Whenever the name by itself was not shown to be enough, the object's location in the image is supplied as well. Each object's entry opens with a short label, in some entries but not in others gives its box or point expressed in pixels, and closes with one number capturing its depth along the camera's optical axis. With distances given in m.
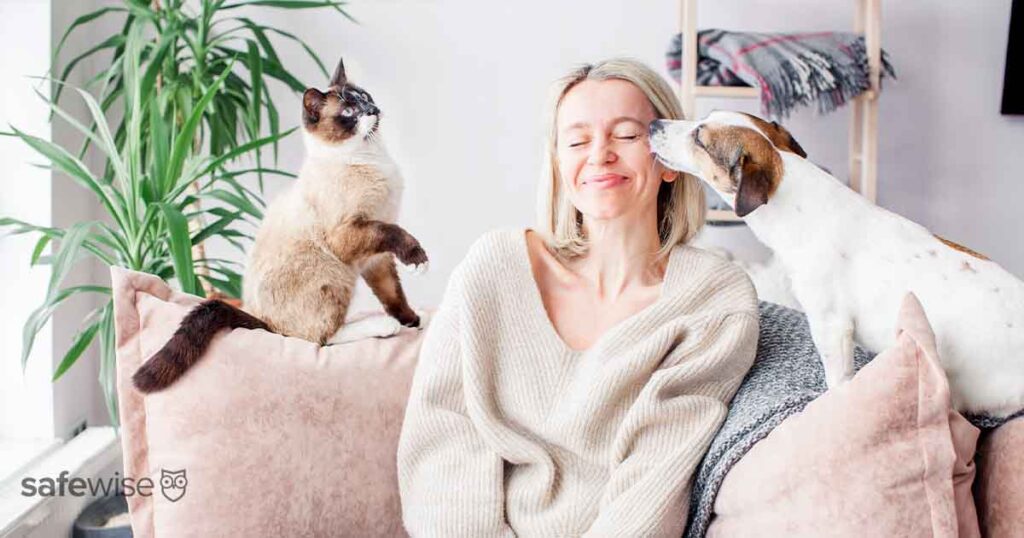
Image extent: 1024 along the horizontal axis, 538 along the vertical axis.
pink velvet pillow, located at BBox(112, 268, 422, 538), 1.38
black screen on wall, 2.52
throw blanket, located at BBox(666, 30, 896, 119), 2.22
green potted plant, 1.65
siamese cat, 1.44
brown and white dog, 1.18
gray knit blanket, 1.23
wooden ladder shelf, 2.27
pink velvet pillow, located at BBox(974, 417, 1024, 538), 1.12
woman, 1.34
